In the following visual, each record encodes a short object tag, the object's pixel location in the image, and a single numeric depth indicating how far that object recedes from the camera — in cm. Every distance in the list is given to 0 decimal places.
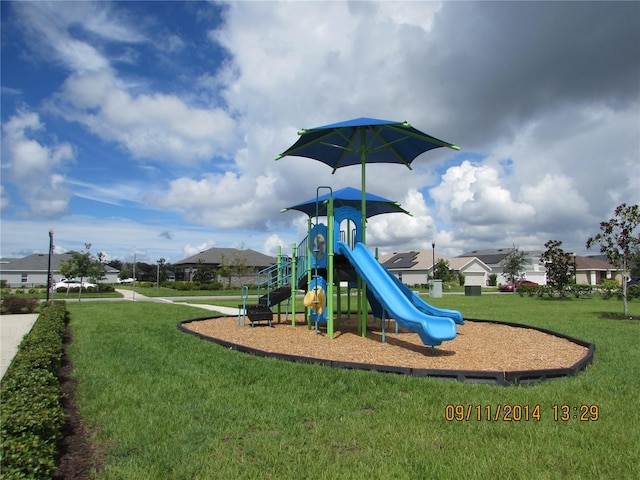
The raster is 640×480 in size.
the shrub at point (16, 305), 1881
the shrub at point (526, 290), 3014
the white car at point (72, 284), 4275
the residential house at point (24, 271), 5900
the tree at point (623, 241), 1580
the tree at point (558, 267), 2684
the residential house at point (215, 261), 6197
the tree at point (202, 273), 5625
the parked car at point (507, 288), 4250
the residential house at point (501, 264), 6794
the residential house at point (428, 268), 6183
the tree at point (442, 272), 5559
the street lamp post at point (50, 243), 2070
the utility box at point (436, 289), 2928
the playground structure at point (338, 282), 833
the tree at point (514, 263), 5022
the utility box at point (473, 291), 3288
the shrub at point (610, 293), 1897
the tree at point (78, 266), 2905
